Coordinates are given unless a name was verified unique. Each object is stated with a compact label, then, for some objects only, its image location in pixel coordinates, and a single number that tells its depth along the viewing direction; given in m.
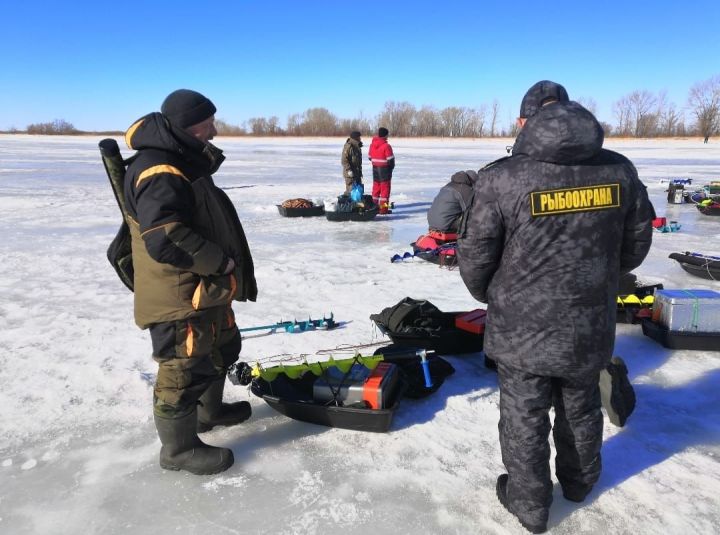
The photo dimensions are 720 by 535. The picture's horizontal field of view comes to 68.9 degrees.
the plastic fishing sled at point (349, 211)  9.02
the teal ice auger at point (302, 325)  4.05
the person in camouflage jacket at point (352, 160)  10.52
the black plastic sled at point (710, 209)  8.97
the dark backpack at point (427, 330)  3.57
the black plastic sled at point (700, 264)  5.26
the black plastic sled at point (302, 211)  9.44
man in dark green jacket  2.05
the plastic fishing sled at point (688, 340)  3.56
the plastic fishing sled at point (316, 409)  2.69
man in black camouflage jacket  1.76
